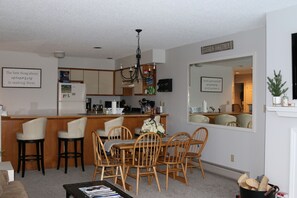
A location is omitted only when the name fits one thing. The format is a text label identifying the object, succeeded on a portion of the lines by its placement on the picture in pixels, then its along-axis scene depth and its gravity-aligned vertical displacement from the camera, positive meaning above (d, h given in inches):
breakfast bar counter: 227.1 -23.9
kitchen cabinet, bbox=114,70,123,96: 353.4 +16.7
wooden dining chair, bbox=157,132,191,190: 185.9 -30.5
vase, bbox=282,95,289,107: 149.0 -0.6
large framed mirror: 205.3 +5.2
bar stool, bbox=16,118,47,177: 209.8 -25.1
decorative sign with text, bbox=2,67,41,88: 301.1 +19.9
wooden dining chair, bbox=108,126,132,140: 224.2 -24.2
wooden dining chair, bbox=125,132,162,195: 176.6 -29.5
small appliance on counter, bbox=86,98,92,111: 364.8 -5.9
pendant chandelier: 203.0 +22.1
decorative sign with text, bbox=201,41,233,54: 213.9 +35.9
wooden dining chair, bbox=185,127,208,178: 235.8 -29.0
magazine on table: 117.3 -34.8
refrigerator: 321.1 +0.6
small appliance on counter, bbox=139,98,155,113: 298.4 -5.7
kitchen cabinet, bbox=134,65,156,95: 300.5 +15.9
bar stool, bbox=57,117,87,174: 224.2 -25.8
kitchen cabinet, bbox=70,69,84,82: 343.0 +25.2
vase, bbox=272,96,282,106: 152.8 -0.2
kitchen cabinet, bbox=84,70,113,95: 352.2 +18.9
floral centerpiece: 191.8 -16.7
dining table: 176.4 -25.7
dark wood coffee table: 118.4 -35.1
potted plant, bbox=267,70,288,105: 152.8 +5.5
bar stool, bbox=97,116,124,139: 233.5 -18.9
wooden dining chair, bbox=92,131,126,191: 180.2 -35.9
